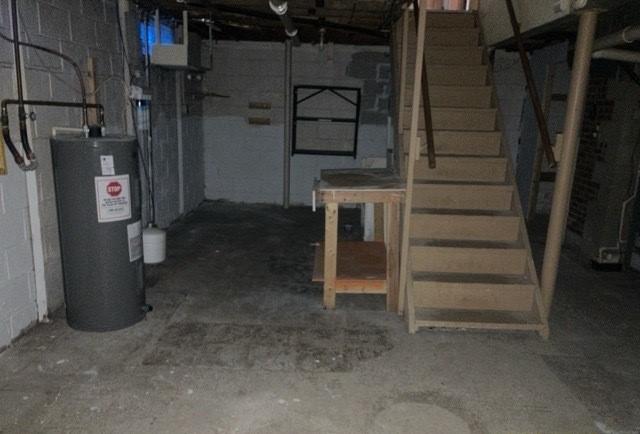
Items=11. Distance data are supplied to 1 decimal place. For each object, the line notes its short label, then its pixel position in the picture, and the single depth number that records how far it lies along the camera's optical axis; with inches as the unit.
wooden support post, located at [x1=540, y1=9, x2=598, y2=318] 111.3
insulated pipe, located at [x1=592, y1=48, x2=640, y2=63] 135.9
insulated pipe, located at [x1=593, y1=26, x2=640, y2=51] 123.3
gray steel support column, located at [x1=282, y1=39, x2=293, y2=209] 254.4
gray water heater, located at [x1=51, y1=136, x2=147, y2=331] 109.2
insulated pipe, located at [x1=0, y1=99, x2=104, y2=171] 102.3
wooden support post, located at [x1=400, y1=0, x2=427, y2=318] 113.3
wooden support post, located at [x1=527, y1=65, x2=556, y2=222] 235.9
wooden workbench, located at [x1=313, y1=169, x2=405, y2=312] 128.1
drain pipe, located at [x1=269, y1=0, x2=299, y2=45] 137.8
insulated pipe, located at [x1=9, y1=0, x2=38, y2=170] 103.7
